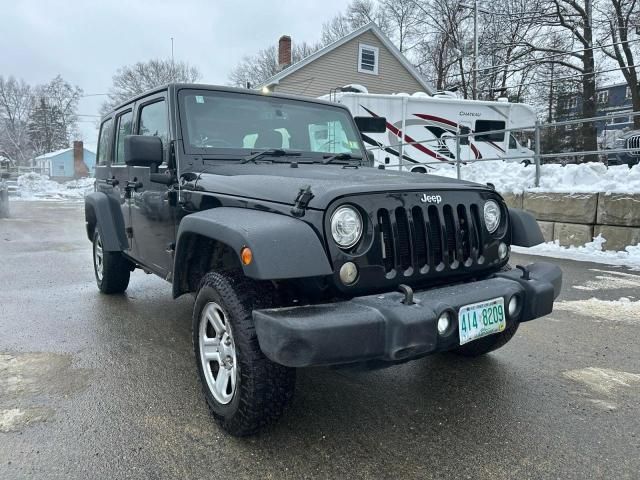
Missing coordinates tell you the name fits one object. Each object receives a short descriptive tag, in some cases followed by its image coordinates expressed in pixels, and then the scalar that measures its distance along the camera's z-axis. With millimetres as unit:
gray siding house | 21438
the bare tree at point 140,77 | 47531
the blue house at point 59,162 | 49875
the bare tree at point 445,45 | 29172
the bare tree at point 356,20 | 34281
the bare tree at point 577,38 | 23359
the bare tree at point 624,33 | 22094
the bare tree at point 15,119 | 55500
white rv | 14344
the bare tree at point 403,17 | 31953
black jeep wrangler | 2135
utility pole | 24125
